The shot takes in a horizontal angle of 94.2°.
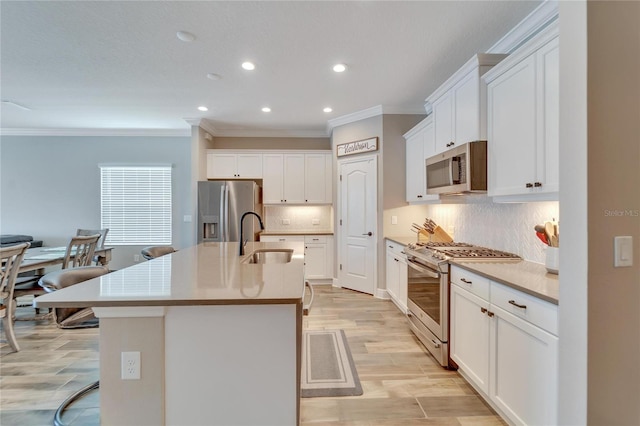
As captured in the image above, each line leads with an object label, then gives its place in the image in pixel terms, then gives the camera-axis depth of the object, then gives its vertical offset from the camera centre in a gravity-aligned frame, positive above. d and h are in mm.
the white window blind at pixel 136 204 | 5555 +146
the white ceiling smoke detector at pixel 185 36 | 2402 +1441
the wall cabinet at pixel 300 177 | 5180 +599
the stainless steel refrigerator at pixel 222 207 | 4648 +72
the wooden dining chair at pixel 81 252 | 3311 -470
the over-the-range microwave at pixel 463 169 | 2295 +346
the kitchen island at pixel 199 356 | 1278 -642
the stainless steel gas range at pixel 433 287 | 2309 -654
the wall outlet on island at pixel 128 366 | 1279 -666
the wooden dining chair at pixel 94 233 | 4522 -320
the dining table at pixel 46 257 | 2968 -505
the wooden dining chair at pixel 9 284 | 2557 -638
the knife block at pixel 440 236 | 3391 -286
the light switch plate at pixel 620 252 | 1083 -152
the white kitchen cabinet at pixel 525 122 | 1705 +568
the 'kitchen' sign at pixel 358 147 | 4301 +975
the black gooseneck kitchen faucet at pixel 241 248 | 2320 -285
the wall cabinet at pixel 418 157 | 3348 +668
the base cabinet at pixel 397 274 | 3457 -790
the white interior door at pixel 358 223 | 4332 -187
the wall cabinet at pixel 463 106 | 2277 +908
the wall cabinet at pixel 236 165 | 5176 +810
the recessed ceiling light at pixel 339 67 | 2967 +1456
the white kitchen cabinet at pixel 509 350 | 1388 -778
